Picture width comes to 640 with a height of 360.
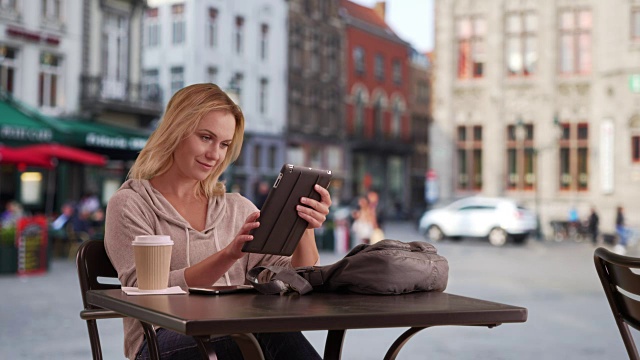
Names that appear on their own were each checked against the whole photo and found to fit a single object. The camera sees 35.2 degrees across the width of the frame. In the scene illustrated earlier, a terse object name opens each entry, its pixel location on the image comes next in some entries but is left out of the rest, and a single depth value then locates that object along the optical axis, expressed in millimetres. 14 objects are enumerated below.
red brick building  45312
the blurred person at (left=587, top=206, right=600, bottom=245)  25295
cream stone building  30828
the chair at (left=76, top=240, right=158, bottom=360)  2742
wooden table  1891
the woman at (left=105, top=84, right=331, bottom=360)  2535
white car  24031
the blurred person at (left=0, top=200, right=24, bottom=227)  12514
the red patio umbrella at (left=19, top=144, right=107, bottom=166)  14977
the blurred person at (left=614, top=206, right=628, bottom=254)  21144
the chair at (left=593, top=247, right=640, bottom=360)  2242
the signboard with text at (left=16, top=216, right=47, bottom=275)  12664
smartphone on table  2404
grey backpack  2355
